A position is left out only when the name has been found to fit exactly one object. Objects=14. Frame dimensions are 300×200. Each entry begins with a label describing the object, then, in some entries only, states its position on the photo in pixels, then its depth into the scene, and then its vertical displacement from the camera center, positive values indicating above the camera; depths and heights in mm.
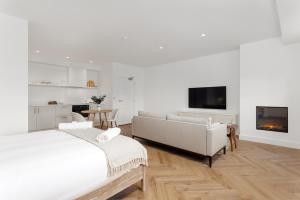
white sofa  2090 -626
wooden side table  2617 -707
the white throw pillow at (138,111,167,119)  2681 -359
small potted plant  4268 -38
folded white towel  1393 -409
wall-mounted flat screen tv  3868 +47
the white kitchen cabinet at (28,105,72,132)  3979 -557
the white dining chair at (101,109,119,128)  4060 -579
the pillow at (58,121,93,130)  1930 -407
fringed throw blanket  1220 -551
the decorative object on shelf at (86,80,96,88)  5053 +592
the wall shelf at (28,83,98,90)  4185 +477
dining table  3861 -400
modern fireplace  2877 -468
